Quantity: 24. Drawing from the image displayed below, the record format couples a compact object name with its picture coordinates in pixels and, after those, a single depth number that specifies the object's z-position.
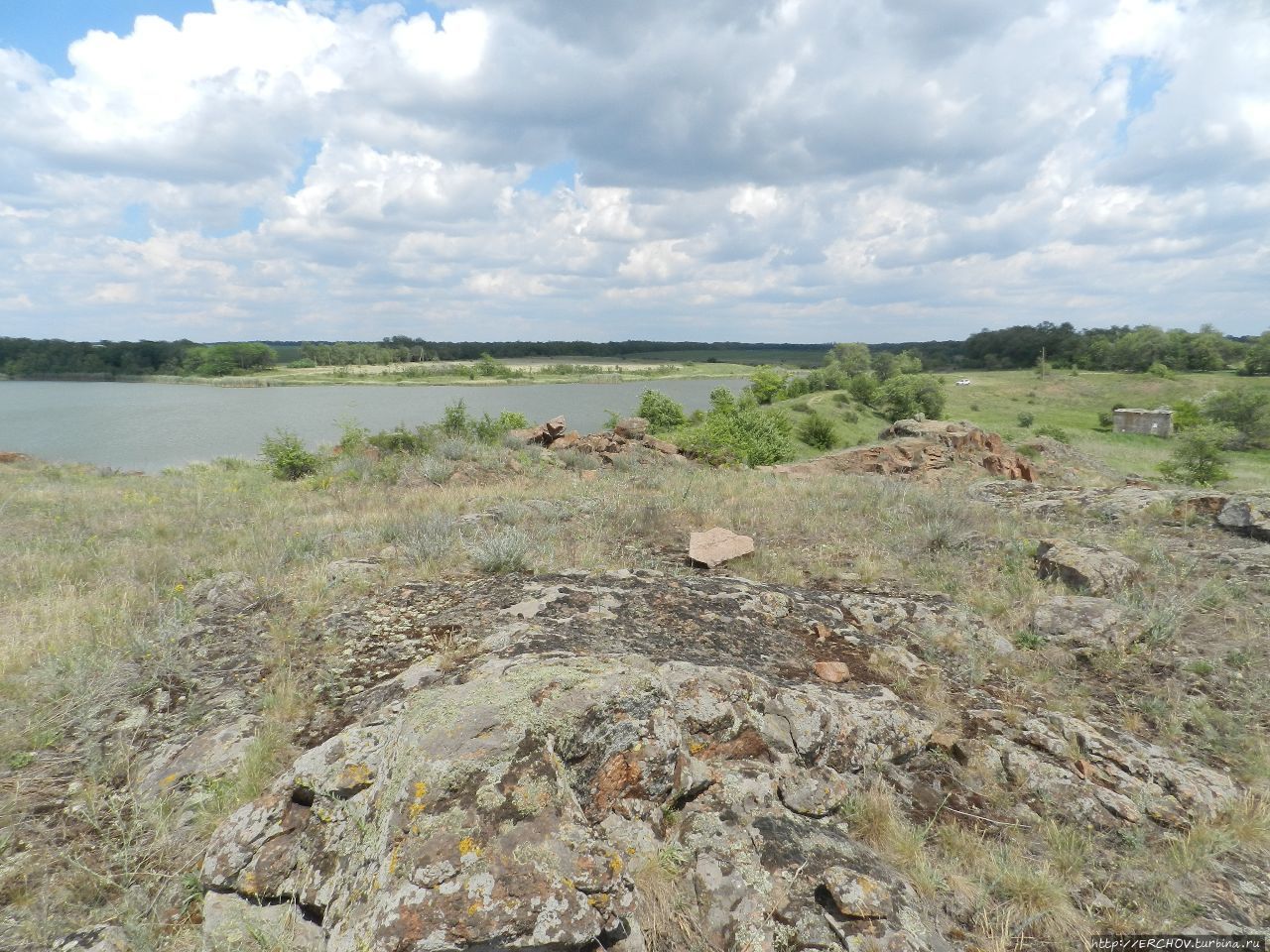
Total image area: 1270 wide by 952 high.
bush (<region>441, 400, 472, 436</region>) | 22.91
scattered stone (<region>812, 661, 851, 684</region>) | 4.53
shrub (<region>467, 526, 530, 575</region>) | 6.20
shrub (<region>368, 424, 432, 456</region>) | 20.11
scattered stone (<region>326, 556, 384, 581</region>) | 5.93
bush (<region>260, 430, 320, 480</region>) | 18.86
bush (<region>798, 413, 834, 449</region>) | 41.16
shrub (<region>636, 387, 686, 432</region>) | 43.03
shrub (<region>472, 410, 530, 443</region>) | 23.15
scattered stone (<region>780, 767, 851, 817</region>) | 3.21
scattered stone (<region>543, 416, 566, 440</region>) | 24.00
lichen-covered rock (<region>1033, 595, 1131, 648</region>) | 5.34
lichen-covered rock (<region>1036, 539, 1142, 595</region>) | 6.35
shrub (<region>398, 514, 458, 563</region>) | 6.61
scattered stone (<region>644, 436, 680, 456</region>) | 25.36
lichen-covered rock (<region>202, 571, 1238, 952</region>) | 2.30
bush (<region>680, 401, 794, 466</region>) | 27.31
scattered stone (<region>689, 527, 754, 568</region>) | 7.22
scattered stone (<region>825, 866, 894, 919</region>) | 2.50
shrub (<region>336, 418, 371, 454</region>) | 20.48
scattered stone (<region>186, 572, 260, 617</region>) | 5.32
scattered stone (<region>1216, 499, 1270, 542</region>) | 8.20
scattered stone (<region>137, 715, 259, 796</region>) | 3.23
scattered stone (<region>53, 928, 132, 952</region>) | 2.34
